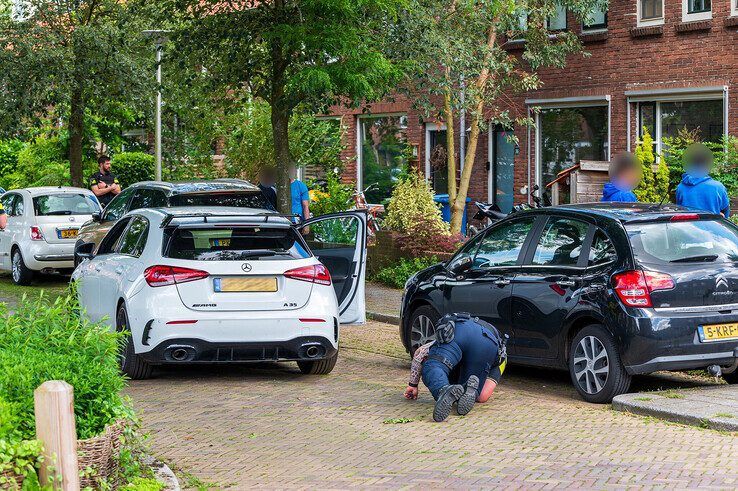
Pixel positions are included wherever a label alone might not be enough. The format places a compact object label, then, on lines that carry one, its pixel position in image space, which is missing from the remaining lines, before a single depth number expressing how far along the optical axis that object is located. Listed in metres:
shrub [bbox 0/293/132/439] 6.02
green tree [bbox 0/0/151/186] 23.42
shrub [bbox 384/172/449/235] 19.78
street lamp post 24.38
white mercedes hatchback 10.43
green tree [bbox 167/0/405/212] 16.08
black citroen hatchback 9.59
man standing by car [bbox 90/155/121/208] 23.39
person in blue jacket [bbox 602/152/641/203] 13.78
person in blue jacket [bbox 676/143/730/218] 12.80
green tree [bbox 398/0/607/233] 19.02
